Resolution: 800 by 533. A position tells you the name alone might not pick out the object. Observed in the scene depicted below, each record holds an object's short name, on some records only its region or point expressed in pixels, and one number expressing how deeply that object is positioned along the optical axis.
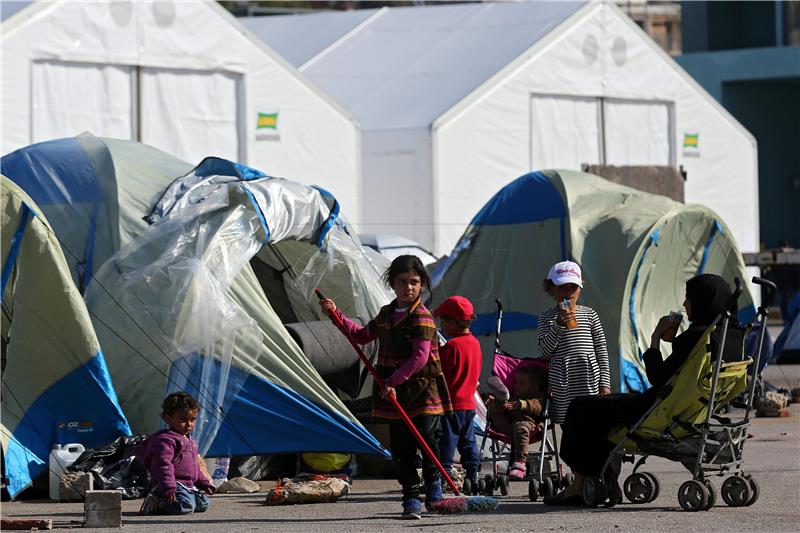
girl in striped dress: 17.83
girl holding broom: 16.50
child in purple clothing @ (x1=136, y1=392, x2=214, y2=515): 17.09
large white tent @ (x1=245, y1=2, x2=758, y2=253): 46.75
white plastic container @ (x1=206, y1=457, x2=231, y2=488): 19.52
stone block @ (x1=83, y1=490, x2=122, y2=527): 15.78
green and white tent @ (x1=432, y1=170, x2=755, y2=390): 28.23
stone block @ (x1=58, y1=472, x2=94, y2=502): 18.43
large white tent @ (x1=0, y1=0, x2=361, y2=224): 37.75
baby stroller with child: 17.62
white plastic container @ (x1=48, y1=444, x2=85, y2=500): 18.59
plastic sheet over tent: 19.59
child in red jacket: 18.45
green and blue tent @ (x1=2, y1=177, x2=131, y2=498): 18.80
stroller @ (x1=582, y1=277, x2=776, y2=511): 16.31
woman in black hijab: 16.75
